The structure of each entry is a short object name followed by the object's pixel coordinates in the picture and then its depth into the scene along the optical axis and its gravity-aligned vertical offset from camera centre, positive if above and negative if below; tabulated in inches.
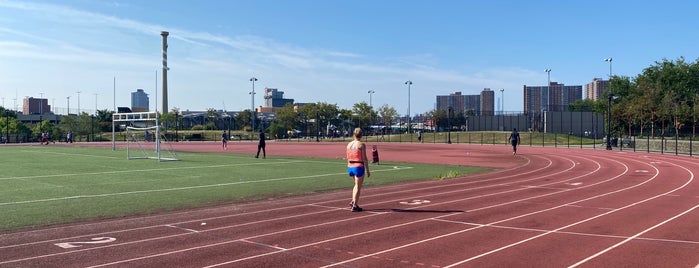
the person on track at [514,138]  1439.5 -23.9
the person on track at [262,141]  1230.9 -26.5
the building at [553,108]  3506.4 +145.3
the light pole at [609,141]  1761.8 -37.6
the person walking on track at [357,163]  432.8 -26.8
